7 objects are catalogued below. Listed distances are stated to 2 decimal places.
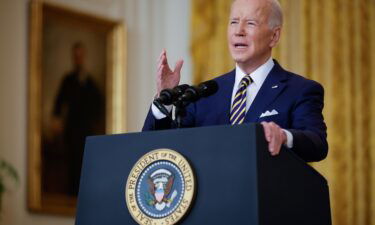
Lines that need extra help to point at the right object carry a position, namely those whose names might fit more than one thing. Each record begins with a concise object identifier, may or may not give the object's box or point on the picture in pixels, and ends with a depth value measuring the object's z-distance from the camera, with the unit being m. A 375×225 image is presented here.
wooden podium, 4.74
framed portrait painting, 13.66
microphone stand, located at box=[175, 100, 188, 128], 5.48
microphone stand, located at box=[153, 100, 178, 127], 5.68
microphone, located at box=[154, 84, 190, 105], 5.48
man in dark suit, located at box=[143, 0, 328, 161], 6.01
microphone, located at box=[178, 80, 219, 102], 5.45
